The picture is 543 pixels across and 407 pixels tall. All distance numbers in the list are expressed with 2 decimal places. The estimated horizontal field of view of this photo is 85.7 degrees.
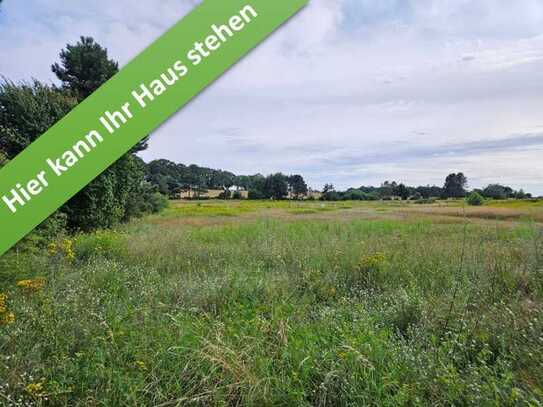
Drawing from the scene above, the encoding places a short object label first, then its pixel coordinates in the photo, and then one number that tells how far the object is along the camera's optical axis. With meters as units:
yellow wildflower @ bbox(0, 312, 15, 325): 2.42
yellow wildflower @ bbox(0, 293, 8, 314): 2.51
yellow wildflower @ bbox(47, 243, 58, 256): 3.53
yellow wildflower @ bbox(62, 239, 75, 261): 3.52
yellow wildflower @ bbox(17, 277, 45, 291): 2.90
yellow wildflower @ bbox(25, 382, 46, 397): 1.83
